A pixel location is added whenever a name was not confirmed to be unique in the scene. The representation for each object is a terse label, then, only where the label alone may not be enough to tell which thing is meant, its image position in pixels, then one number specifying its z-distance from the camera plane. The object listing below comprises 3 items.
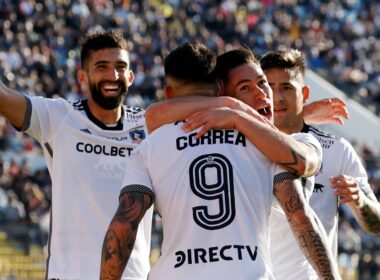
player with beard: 14.91
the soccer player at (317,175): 14.09
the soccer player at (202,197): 10.31
